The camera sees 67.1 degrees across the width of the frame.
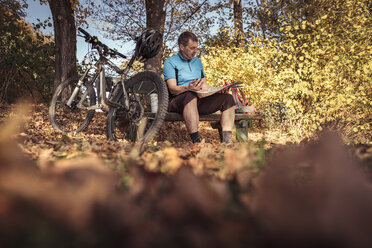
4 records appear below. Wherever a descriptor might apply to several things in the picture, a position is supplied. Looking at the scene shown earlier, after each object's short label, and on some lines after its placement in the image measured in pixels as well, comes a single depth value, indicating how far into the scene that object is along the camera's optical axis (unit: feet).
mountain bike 11.33
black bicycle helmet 12.07
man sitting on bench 10.76
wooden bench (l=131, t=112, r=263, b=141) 11.72
